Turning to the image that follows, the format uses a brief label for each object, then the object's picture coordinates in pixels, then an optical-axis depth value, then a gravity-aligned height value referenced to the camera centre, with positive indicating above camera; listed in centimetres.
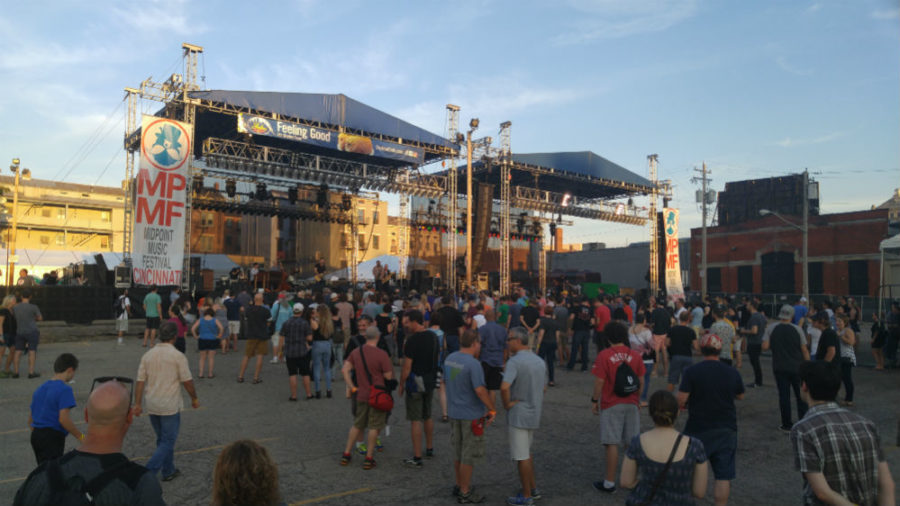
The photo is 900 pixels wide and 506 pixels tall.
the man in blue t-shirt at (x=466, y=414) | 539 -137
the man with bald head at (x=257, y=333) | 1120 -123
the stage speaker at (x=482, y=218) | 2973 +302
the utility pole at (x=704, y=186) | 3553 +576
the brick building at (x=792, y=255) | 3531 +154
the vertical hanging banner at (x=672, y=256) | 3266 +119
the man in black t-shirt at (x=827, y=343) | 812 -96
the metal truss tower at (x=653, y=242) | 3719 +226
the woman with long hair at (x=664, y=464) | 315 -107
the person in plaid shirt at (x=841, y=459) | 303 -99
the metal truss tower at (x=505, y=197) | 3150 +437
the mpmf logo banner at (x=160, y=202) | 1948 +242
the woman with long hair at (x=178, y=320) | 1148 -104
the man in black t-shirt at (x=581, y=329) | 1351 -130
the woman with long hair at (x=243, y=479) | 226 -83
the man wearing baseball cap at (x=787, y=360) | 791 -116
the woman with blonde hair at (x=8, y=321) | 1105 -103
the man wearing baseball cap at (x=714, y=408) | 472 -112
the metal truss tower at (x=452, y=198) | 2939 +403
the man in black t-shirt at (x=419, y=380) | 659 -127
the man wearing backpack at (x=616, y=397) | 559 -123
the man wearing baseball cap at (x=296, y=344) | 980 -125
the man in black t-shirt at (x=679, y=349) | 830 -108
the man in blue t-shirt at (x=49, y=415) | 483 -125
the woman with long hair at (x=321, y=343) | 979 -126
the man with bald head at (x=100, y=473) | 228 -85
